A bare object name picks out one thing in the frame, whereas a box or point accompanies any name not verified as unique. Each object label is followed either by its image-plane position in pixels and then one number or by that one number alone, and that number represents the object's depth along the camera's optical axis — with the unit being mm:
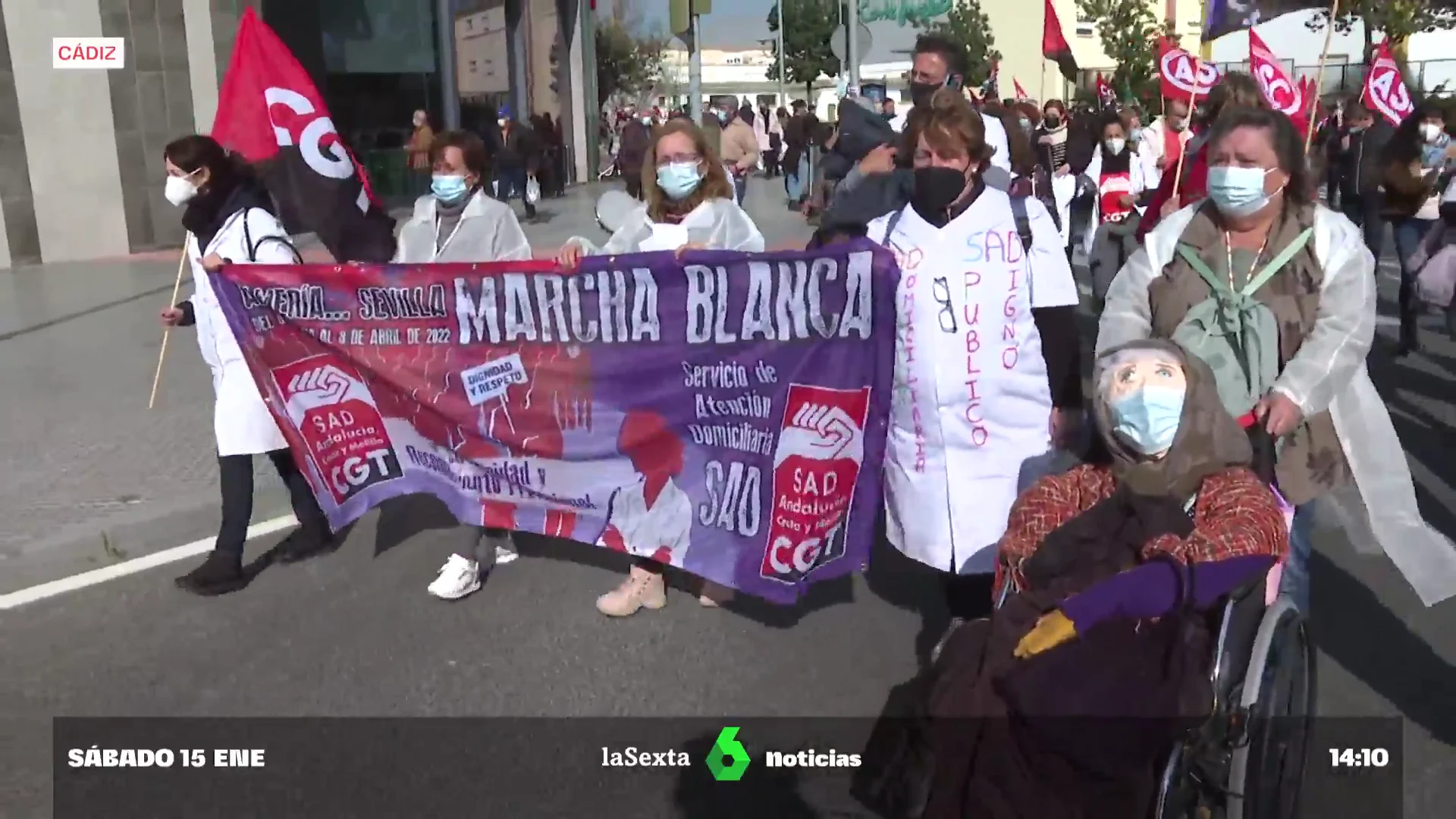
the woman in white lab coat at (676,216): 4836
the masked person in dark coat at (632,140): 20000
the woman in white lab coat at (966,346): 4074
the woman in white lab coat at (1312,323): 3545
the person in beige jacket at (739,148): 20688
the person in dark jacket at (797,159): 22828
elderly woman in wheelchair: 2510
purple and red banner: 4406
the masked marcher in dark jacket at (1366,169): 11781
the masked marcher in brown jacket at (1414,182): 8711
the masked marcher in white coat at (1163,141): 10273
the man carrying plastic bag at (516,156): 22516
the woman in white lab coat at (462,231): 5340
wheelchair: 2652
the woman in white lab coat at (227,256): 5184
